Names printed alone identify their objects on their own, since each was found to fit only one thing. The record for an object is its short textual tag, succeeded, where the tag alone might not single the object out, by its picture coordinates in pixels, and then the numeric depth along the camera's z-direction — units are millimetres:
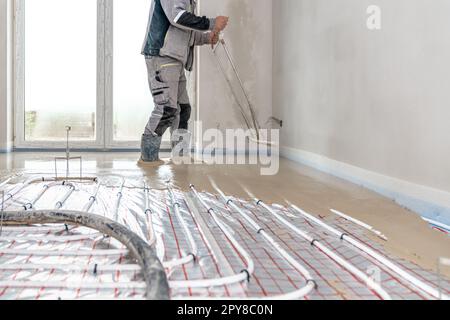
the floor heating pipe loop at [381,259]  1298
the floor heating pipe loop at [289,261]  1253
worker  3908
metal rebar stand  3189
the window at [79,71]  5391
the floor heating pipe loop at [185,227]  1623
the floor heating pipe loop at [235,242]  1401
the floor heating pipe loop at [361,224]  1881
